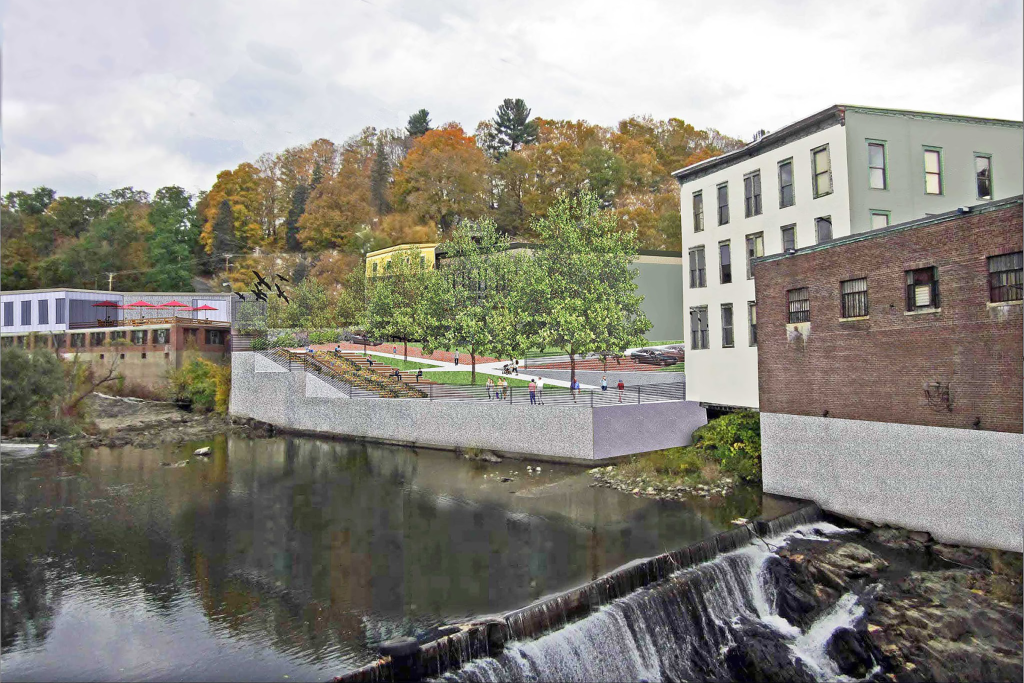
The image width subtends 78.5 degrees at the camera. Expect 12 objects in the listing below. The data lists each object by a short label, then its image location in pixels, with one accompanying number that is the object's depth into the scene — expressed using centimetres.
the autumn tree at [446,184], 6331
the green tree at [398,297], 4578
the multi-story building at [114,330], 5641
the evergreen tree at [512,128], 7827
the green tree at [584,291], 3438
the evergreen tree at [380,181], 8475
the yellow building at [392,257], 5603
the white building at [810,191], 2553
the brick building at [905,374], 1798
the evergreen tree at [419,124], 9631
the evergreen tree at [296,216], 9050
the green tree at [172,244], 8219
